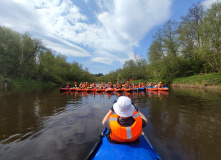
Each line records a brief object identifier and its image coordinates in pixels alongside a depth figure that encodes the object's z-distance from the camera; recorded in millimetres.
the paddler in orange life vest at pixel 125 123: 2107
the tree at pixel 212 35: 16672
